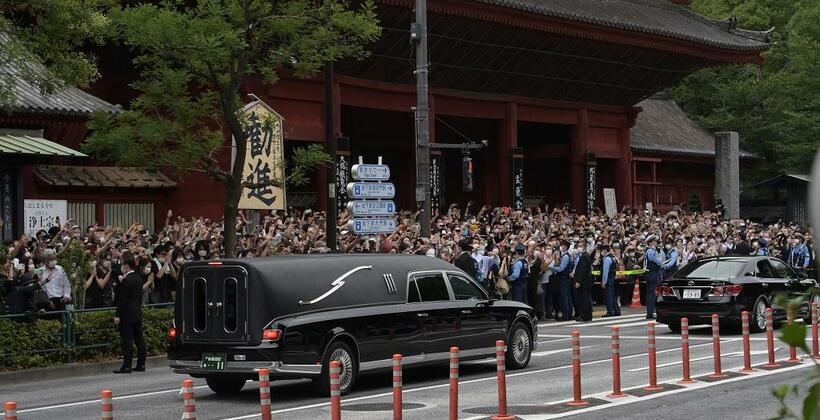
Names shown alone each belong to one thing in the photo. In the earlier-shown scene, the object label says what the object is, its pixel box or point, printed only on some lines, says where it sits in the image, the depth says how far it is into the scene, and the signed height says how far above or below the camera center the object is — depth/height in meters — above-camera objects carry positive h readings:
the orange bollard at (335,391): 9.76 -1.20
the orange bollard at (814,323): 15.93 -1.14
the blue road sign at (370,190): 26.98 +1.06
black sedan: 23.02 -1.05
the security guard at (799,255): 35.52 -0.65
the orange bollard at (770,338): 17.16 -1.47
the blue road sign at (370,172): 26.80 +1.44
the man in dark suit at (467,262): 24.33 -0.49
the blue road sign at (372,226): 26.77 +0.27
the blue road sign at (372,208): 26.64 +0.66
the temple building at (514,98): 34.97 +4.57
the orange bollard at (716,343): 16.28 -1.42
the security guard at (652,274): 29.12 -0.92
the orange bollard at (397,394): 10.92 -1.36
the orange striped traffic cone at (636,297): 34.53 -1.74
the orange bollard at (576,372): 13.36 -1.47
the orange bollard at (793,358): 18.05 -1.84
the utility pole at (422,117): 26.55 +2.57
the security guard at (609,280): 29.86 -1.08
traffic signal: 31.31 +1.56
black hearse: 14.91 -0.97
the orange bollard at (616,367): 14.01 -1.49
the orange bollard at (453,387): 11.19 -1.34
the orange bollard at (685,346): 15.31 -1.39
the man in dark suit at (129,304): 18.95 -0.94
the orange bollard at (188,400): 8.55 -1.09
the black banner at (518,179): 42.88 +1.97
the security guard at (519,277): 27.44 -0.88
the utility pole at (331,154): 24.62 +1.63
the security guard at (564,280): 28.53 -1.02
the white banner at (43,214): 26.05 +0.63
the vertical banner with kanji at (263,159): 25.36 +1.68
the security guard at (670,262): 30.48 -0.68
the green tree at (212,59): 21.14 +3.20
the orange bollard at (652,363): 14.58 -1.53
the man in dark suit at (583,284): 28.41 -1.11
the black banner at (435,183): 39.19 +1.70
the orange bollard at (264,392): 9.48 -1.16
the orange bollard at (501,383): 12.30 -1.44
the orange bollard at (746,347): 16.66 -1.53
